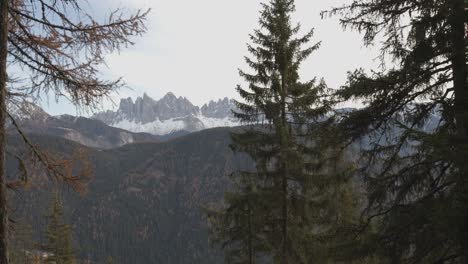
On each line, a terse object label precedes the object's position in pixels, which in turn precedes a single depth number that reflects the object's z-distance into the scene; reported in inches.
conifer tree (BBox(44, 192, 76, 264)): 828.0
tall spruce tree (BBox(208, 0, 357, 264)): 509.0
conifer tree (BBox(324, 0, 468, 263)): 220.4
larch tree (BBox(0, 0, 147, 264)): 205.8
